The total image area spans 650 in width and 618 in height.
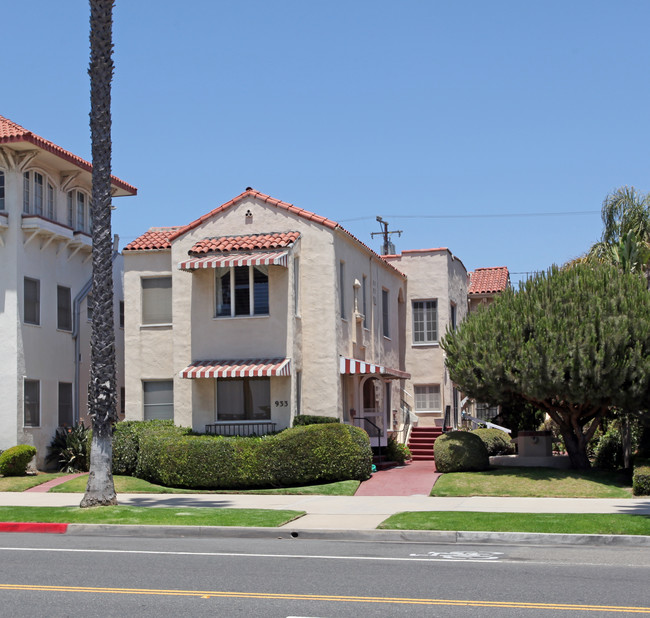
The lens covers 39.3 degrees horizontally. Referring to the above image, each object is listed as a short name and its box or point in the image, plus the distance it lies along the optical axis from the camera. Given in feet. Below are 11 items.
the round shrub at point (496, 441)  95.45
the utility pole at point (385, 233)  183.27
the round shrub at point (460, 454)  75.82
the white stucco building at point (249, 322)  79.25
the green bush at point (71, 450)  86.58
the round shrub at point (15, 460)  80.79
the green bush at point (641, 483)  63.57
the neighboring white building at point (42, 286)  85.51
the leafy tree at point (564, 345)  68.49
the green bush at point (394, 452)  90.27
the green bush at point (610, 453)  82.53
